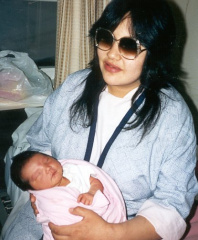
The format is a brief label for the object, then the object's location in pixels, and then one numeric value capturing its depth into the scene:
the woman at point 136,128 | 1.21
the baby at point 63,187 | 1.22
